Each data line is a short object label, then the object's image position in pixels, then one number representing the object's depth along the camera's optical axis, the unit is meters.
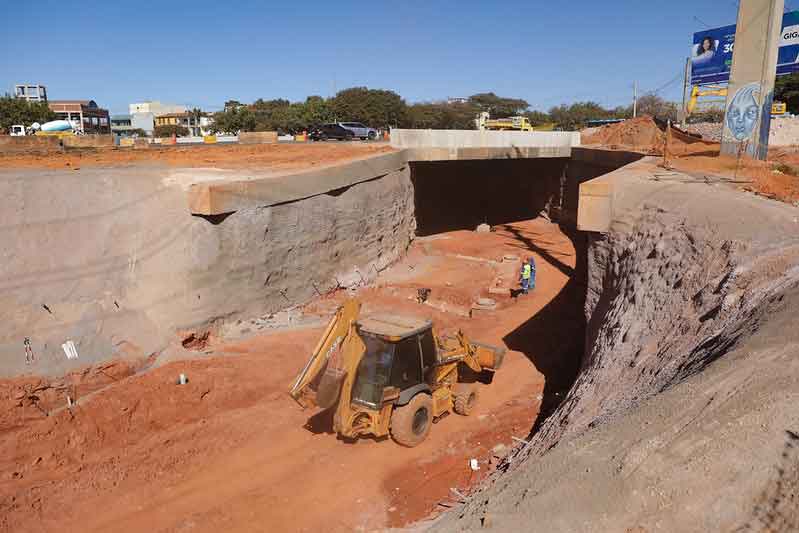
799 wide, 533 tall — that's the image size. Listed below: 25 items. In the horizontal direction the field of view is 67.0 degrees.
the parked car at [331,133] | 38.78
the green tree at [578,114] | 76.57
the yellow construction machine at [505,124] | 40.31
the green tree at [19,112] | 54.03
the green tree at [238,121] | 63.72
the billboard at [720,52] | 36.72
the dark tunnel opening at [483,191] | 33.72
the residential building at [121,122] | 105.31
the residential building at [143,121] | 101.51
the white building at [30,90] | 103.31
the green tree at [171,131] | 85.19
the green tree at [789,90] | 51.19
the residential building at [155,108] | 122.16
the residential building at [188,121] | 88.06
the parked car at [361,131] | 38.81
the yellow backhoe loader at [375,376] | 9.56
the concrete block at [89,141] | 29.62
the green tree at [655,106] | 67.21
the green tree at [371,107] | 63.62
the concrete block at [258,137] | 34.31
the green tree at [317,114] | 62.19
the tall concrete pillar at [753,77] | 19.17
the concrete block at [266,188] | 14.66
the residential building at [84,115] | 79.12
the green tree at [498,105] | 86.96
